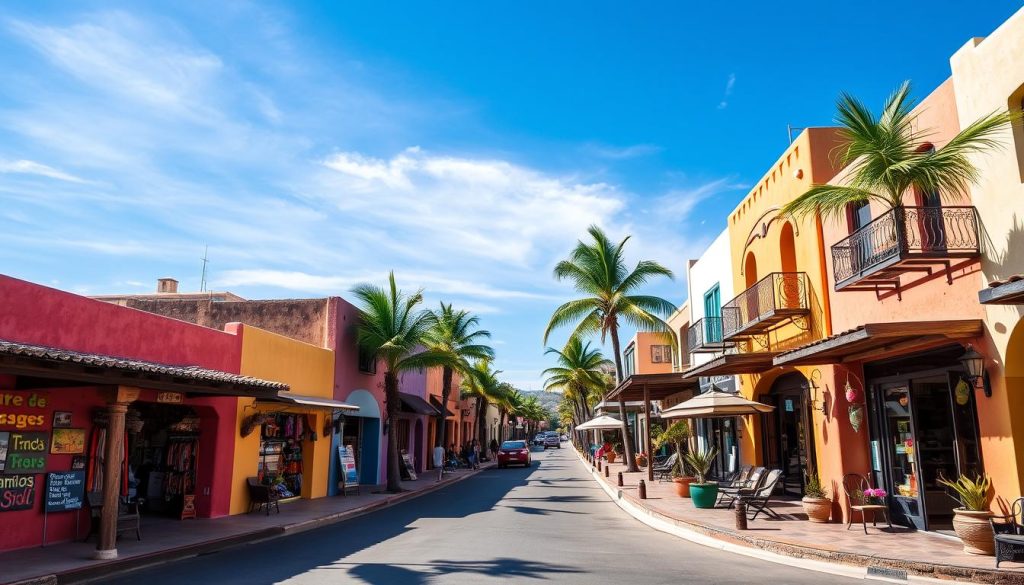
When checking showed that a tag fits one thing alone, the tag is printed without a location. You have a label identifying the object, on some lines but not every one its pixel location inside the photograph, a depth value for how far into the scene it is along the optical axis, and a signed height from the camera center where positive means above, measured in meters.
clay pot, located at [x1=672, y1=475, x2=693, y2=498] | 18.28 -1.77
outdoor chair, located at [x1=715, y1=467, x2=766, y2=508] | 14.34 -1.49
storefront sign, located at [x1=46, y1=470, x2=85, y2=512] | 11.28 -1.14
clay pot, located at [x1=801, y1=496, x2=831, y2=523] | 12.82 -1.68
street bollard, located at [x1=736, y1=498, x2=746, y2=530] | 11.91 -1.69
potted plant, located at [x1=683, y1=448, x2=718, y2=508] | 15.38 -1.65
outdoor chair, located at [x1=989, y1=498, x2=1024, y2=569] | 8.10 -1.44
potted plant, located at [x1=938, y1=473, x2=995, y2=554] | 9.05 -1.36
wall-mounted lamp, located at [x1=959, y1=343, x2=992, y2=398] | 9.80 +0.70
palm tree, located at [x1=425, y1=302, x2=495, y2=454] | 31.05 +3.71
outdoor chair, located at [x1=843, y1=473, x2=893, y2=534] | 11.73 -1.45
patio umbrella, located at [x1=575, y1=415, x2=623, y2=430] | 32.32 -0.19
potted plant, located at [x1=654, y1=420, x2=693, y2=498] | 18.31 -1.00
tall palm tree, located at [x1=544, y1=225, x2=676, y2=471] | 27.88 +5.03
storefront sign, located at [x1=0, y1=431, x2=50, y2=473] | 10.59 -0.45
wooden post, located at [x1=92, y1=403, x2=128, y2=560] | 9.99 -0.87
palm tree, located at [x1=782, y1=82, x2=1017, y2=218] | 9.76 +3.89
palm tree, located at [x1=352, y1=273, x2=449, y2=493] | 22.42 +2.90
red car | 37.75 -1.89
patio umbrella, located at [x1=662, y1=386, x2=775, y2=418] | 16.25 +0.31
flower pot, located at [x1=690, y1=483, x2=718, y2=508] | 15.38 -1.70
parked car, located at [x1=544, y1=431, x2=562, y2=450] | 78.29 -2.29
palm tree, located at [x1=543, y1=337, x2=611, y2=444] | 47.91 +3.76
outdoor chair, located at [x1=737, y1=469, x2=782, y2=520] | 13.22 -1.51
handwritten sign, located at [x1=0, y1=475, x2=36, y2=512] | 10.50 -1.09
